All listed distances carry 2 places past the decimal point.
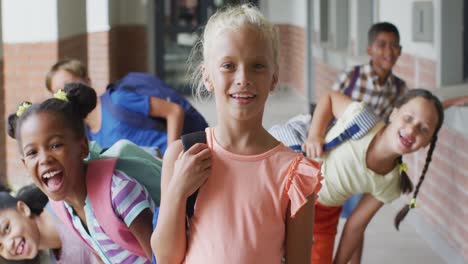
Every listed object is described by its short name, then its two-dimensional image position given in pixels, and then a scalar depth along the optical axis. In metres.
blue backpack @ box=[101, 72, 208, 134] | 4.30
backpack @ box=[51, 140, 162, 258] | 2.58
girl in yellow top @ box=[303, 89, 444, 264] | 3.54
